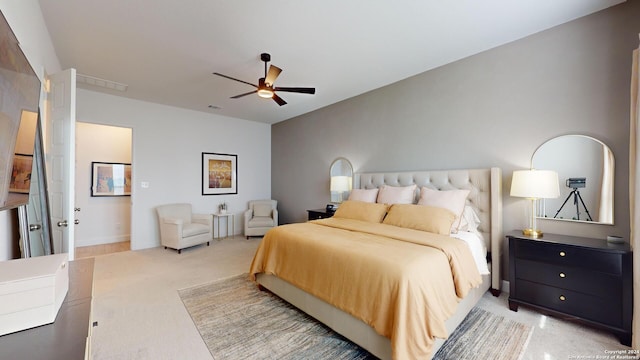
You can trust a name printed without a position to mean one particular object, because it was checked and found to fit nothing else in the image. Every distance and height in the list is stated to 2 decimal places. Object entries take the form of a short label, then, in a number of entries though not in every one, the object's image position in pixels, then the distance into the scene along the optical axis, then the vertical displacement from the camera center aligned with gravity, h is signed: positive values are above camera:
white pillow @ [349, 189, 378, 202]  4.00 -0.24
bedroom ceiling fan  2.98 +1.11
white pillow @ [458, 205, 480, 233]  3.02 -0.49
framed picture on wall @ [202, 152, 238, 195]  5.86 +0.13
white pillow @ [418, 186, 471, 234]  2.98 -0.25
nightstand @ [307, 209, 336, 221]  4.64 -0.64
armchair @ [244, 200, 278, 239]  5.75 -0.89
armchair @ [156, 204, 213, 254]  4.64 -0.91
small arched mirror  4.82 +0.01
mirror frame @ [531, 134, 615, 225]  2.43 -0.05
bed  1.70 -0.82
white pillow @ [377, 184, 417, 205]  3.60 -0.22
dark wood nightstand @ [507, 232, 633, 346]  2.08 -0.89
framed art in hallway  5.50 +0.01
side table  5.90 -0.93
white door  2.28 +0.21
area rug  2.01 -1.35
